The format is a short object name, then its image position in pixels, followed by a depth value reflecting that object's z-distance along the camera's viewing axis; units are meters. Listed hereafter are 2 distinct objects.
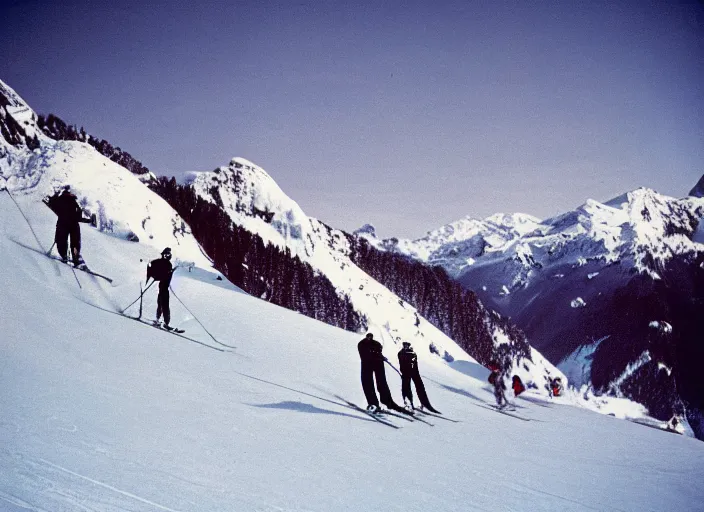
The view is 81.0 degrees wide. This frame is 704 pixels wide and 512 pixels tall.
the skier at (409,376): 11.86
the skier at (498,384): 17.94
